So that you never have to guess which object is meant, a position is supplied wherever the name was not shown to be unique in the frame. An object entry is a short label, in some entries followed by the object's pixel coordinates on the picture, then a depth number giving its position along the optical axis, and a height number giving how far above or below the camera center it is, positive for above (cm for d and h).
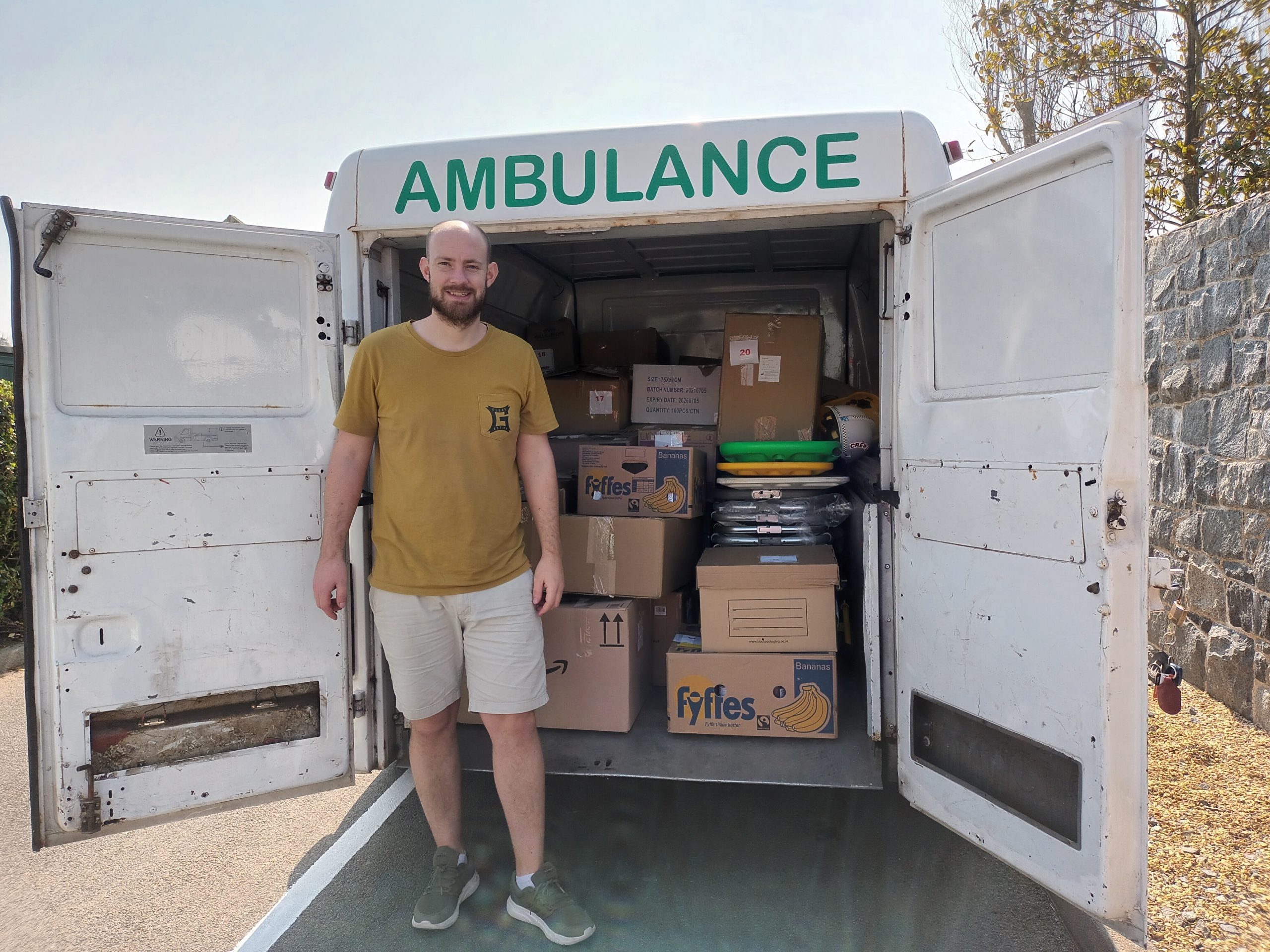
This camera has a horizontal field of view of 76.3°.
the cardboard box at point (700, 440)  385 +7
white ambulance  197 -4
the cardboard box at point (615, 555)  319 -40
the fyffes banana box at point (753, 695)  291 -88
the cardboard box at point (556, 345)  466 +65
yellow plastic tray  346 -7
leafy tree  530 +261
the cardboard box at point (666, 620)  353 -72
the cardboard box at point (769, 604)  298 -56
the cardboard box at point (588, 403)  425 +28
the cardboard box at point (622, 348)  459 +62
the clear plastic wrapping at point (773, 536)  352 -36
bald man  231 -24
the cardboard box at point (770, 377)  386 +37
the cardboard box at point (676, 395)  427 +32
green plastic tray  350 +1
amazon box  304 -80
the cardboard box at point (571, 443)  395 +6
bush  525 -40
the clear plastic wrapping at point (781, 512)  355 -26
